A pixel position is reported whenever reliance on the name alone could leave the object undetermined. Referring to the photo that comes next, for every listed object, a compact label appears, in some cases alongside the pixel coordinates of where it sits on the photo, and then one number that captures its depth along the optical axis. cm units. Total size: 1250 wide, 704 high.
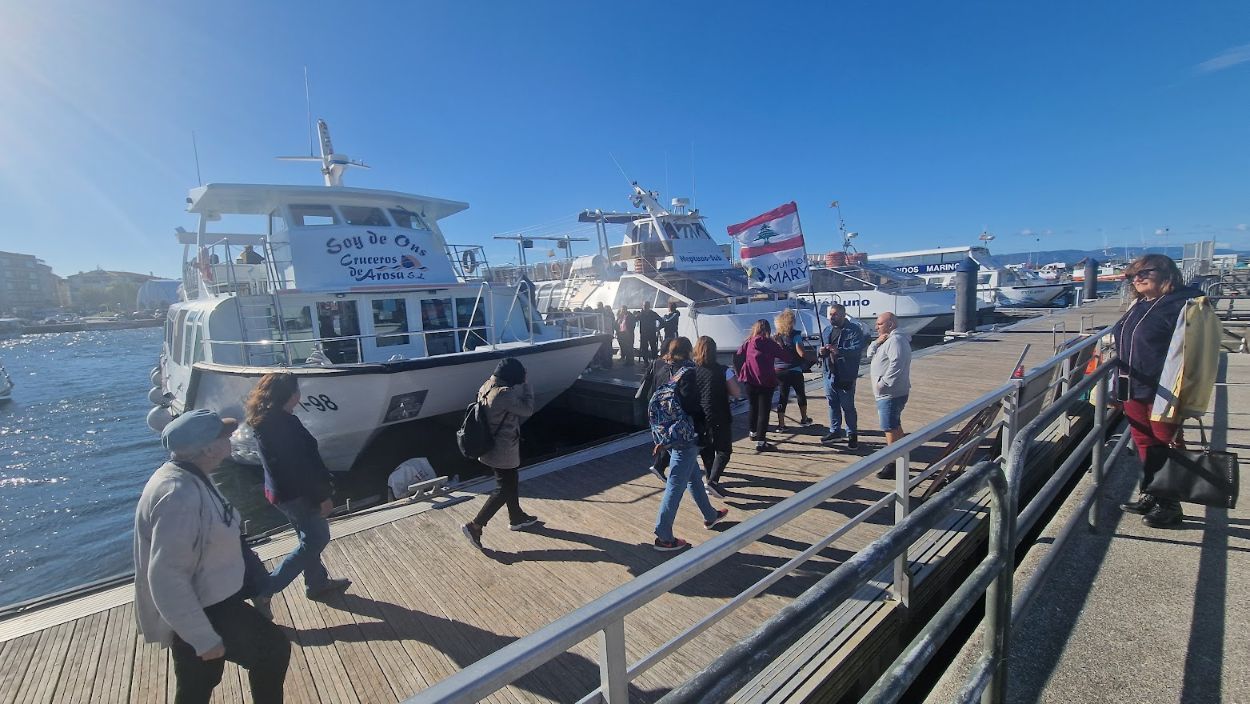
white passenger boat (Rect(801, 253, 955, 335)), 1911
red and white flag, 821
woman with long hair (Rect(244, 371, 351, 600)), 337
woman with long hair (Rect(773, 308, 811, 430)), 654
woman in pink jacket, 614
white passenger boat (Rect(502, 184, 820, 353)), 1641
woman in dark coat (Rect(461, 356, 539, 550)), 414
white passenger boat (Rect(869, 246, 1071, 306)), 2875
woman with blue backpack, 411
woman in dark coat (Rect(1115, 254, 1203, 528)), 344
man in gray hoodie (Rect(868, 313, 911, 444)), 510
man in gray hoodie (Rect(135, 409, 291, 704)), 207
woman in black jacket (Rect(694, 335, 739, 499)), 456
